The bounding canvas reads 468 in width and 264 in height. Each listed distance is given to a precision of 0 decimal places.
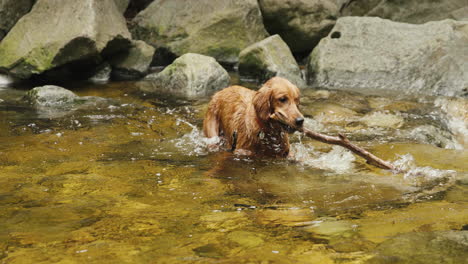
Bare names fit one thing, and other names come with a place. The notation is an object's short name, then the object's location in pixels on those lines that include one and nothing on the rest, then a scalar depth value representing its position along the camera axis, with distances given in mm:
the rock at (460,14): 13309
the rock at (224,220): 3285
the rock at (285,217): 3379
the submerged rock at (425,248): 2590
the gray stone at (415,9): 13570
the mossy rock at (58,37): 10531
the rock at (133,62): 12133
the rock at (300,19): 12969
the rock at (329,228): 3061
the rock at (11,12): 11844
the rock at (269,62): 11016
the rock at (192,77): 10156
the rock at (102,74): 11758
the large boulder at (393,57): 10227
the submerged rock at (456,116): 7753
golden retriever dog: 5184
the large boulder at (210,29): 12609
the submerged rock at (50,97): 8875
